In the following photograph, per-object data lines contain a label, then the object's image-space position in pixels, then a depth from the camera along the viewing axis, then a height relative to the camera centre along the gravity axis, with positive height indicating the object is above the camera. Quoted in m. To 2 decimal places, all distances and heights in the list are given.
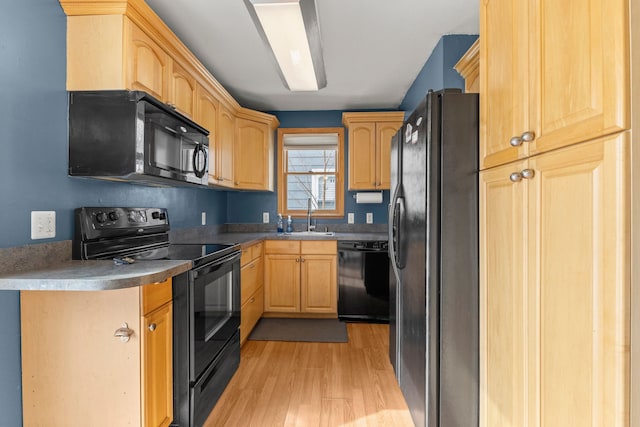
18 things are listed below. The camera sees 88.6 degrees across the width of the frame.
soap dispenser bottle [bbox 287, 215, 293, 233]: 4.05 -0.14
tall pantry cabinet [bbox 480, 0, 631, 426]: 0.69 +0.00
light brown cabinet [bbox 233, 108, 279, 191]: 3.61 +0.73
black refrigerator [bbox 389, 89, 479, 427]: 1.34 -0.19
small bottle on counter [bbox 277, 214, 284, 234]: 4.04 -0.16
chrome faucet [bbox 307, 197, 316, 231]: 4.09 -0.06
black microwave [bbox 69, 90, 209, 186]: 1.61 +0.40
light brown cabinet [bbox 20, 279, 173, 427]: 1.29 -0.57
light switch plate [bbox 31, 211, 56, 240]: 1.42 -0.05
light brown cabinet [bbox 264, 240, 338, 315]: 3.53 -0.65
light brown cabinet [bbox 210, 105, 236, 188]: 2.98 +0.63
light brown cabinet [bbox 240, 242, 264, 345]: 2.77 -0.69
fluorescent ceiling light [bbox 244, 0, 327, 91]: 1.67 +1.08
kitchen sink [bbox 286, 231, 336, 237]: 3.80 -0.23
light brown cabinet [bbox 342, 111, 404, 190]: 3.79 +0.77
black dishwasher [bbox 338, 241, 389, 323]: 3.44 -0.72
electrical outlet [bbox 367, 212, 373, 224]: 4.11 -0.04
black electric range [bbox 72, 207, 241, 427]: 1.61 -0.44
